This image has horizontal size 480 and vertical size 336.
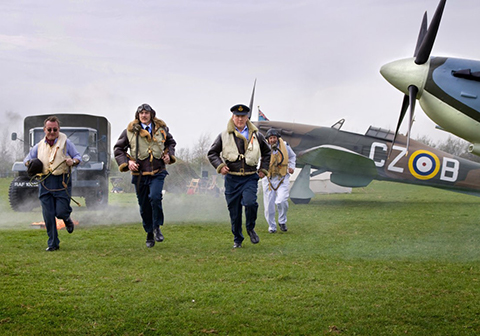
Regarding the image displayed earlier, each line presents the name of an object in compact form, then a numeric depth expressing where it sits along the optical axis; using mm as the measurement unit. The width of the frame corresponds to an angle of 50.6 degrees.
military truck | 13938
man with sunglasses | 7121
